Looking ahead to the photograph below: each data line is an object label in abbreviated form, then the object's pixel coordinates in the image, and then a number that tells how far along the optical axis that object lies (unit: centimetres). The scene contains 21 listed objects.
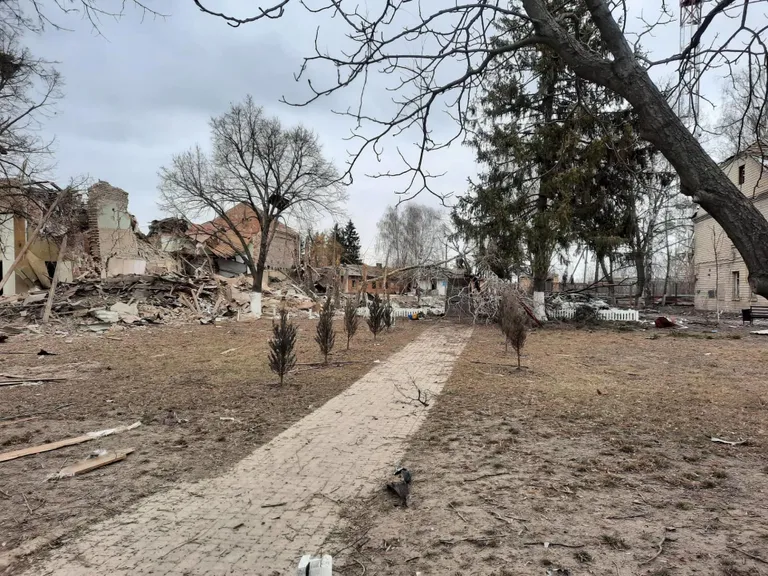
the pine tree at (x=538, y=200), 1900
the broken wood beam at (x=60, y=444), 467
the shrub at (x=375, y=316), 1537
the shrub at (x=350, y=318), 1331
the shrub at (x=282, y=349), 798
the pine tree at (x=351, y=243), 6257
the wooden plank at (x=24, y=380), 829
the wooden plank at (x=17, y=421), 585
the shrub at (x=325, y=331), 1041
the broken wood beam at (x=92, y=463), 421
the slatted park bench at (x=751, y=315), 2081
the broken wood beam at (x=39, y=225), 1609
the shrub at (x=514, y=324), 983
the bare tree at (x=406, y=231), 6091
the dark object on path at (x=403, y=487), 355
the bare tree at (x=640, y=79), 218
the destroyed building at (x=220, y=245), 3744
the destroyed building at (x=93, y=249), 2803
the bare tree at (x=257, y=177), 2491
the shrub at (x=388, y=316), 1761
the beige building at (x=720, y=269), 2748
